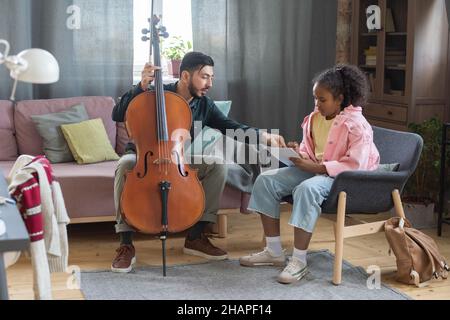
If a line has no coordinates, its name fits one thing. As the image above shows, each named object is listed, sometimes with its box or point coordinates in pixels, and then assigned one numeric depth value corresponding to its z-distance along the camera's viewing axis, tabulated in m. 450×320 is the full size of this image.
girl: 3.21
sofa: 3.69
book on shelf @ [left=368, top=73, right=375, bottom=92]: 4.81
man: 3.41
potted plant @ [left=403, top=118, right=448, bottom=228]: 4.20
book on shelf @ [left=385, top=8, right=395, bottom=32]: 4.70
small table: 1.70
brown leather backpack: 3.21
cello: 3.16
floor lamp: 1.72
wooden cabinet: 4.38
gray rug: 3.04
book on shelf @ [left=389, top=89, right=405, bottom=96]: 4.53
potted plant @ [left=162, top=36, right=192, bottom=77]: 4.76
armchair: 3.17
